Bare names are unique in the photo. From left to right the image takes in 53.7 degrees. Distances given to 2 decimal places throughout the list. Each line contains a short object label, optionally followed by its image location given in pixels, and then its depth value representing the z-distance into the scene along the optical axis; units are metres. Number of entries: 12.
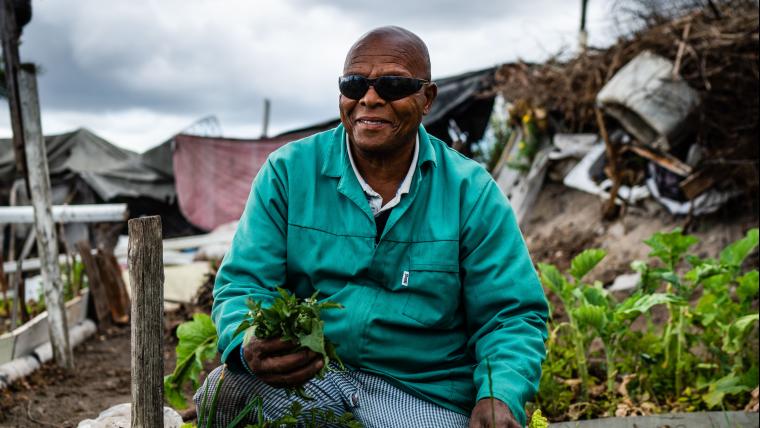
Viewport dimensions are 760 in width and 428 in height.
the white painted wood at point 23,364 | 4.46
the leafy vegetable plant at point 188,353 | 2.99
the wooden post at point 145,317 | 1.86
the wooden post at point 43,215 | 4.64
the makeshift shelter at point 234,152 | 10.58
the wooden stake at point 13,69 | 4.71
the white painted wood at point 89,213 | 5.75
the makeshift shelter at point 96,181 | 15.56
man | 2.15
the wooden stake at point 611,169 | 7.13
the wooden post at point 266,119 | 18.67
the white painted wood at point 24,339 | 4.71
